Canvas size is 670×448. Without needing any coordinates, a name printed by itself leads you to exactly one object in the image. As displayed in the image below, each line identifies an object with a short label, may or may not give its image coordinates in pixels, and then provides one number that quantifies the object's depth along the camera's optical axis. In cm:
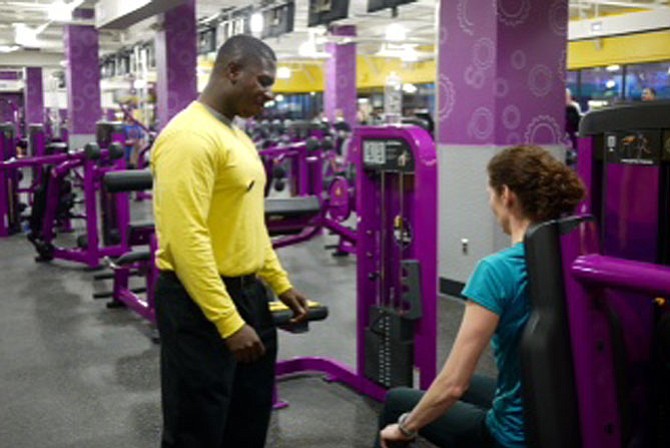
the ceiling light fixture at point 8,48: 1752
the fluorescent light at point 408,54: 1625
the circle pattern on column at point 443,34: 555
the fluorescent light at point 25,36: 1256
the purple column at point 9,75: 2605
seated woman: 164
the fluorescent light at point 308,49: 1357
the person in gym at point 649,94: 883
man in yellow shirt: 184
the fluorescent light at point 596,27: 1159
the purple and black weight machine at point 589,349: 127
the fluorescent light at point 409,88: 2031
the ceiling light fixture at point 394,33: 1263
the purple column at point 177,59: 948
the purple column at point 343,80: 1523
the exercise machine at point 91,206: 668
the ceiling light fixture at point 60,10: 896
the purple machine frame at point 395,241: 314
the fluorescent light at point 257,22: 989
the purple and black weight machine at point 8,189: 873
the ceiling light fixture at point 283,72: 2095
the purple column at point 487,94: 520
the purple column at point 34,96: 2055
